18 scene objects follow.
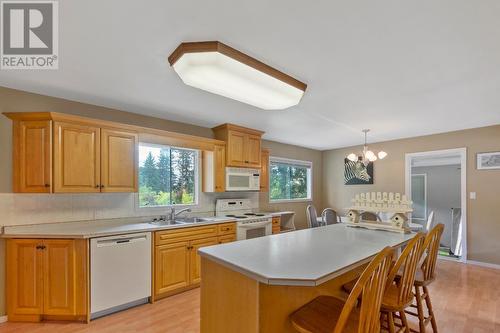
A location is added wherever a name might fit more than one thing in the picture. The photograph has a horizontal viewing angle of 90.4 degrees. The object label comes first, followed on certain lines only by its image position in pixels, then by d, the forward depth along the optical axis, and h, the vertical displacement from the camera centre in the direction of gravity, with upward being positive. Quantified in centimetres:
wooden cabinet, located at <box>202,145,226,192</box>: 388 -6
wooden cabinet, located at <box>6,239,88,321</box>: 238 -108
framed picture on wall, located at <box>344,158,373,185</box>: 560 -17
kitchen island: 130 -62
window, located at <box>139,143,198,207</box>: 348 -14
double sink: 330 -77
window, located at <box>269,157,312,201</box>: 541 -32
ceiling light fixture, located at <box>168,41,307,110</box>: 172 +70
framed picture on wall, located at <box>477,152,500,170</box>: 402 +8
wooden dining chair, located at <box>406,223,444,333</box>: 187 -84
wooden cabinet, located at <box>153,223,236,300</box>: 288 -111
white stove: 375 -83
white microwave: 400 -22
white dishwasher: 245 -111
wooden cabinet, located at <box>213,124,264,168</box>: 394 +36
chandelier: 391 +16
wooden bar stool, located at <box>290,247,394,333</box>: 112 -76
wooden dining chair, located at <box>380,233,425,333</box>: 153 -77
